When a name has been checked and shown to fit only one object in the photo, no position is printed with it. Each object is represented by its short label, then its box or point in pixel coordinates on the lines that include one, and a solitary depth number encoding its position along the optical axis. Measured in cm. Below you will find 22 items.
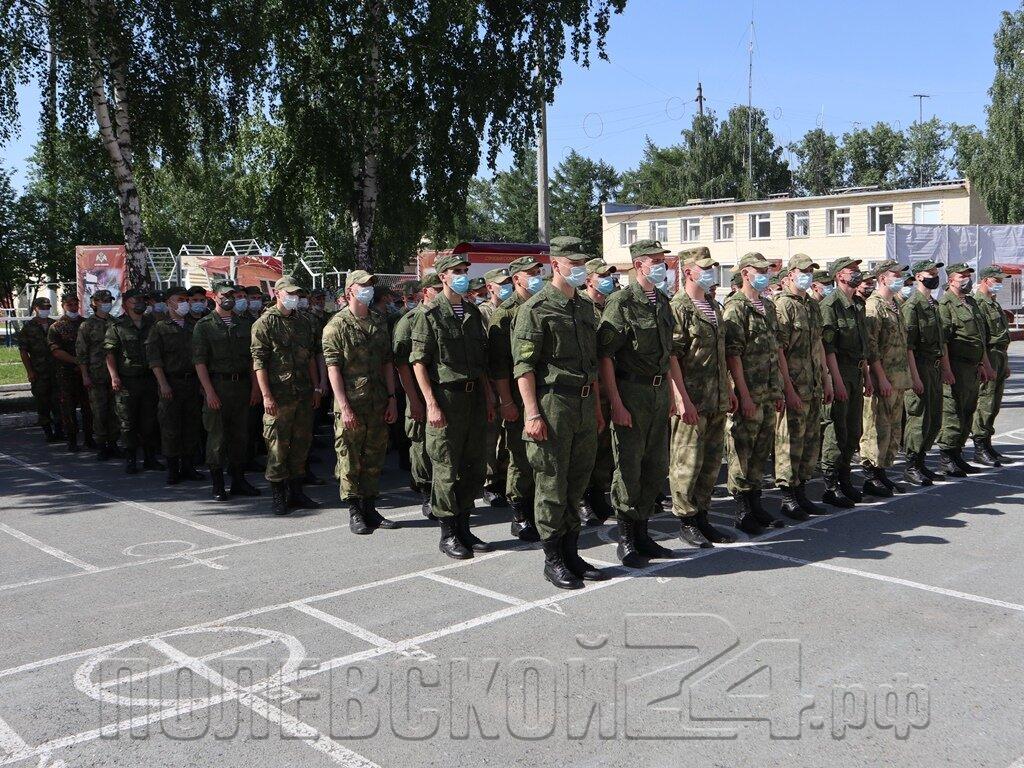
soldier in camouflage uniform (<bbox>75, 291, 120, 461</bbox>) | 1116
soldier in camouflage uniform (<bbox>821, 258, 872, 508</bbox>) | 771
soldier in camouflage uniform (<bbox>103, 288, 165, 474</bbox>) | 1023
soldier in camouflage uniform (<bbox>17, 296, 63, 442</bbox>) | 1271
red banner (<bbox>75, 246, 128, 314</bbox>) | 1909
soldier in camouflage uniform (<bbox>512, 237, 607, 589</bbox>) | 561
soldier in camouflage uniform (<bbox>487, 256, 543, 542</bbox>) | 663
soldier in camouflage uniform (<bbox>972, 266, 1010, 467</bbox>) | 955
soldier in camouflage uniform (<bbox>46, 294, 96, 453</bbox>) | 1217
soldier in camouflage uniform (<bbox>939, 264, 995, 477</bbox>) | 898
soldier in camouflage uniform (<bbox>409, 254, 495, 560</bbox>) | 636
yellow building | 4278
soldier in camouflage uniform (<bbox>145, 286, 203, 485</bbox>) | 941
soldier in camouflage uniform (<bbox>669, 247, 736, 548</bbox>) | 642
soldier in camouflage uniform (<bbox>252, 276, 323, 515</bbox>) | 780
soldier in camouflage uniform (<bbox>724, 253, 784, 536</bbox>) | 682
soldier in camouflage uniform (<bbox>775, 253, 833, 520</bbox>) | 723
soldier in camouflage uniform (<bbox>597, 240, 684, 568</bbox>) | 589
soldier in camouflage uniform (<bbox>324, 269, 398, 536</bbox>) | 712
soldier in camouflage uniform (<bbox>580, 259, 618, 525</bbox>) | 736
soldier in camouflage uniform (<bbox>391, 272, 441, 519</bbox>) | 669
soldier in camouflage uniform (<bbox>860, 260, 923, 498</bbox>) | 808
